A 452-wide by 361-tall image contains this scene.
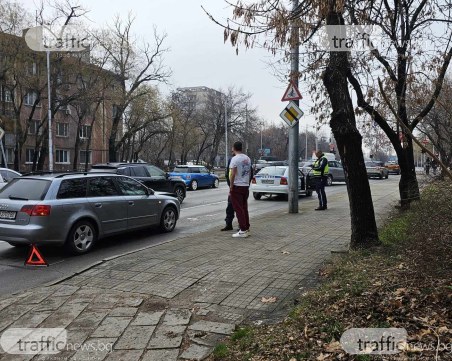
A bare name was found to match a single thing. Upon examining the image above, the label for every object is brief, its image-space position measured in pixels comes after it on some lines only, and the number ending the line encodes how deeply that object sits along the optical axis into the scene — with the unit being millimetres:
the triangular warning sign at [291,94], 11766
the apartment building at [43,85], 28719
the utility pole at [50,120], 28264
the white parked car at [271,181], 18047
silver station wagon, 7383
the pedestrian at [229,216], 9836
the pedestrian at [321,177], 13477
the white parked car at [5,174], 13336
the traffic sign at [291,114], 12117
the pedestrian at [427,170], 11793
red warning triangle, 6980
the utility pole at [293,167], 12695
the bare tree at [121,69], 37050
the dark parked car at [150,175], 15234
